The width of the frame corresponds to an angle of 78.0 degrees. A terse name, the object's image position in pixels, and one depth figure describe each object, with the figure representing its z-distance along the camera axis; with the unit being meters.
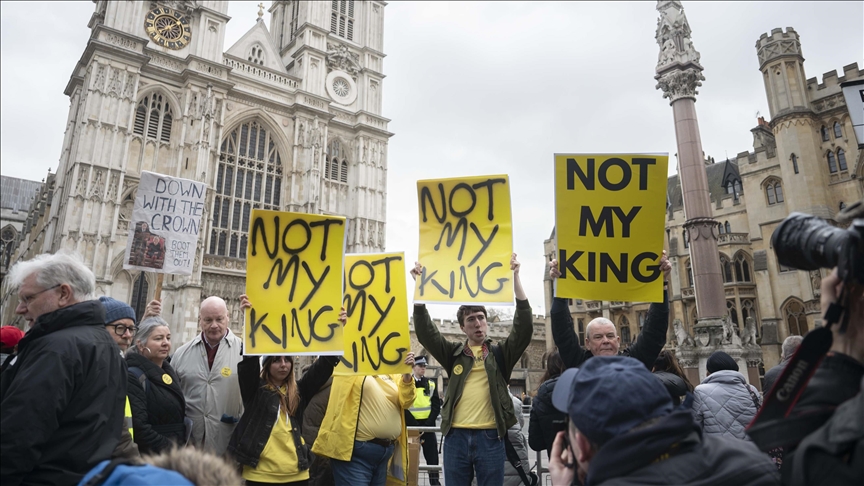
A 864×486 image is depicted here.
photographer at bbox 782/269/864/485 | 1.24
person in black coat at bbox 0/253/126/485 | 2.08
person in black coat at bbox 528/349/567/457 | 3.72
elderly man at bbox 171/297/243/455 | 4.00
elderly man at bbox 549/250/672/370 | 3.59
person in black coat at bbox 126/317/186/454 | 3.32
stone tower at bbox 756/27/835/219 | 23.91
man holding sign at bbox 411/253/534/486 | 3.80
